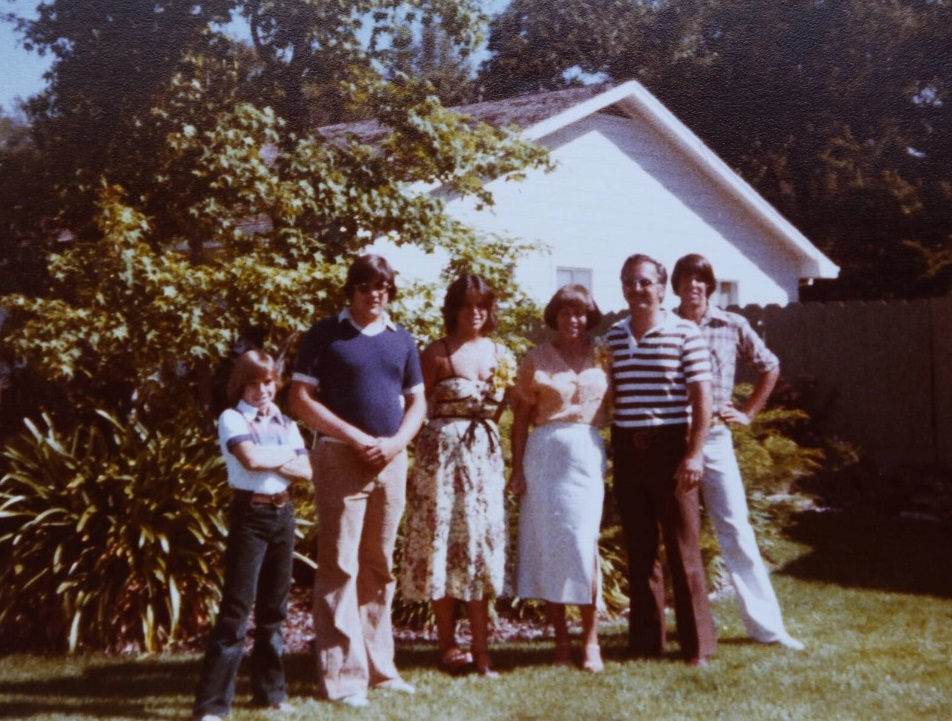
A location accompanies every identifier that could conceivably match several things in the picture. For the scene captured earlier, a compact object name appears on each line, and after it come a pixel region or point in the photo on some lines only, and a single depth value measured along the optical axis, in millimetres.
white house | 14734
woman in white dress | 5680
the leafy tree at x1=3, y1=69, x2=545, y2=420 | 7508
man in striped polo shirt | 5645
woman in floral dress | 5559
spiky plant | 6539
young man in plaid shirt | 6043
